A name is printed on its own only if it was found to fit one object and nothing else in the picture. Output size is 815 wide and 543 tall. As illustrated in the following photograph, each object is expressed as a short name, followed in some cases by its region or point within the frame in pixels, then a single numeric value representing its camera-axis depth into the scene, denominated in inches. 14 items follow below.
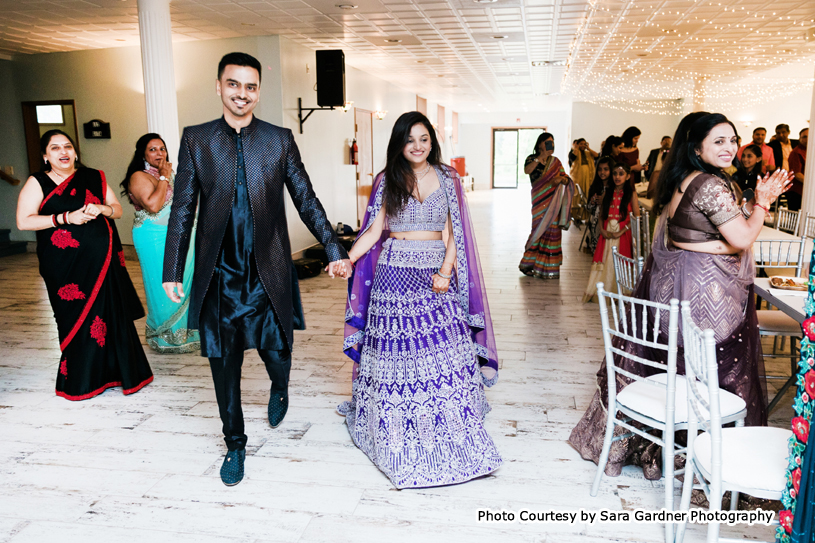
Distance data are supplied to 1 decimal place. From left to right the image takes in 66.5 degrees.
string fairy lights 268.4
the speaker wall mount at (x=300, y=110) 331.3
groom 95.0
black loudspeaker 310.2
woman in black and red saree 135.3
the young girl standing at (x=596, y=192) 223.9
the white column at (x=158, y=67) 219.0
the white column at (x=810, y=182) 238.6
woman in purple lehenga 102.0
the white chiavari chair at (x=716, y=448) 65.0
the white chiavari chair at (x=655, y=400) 80.8
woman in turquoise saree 163.5
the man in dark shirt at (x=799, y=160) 339.2
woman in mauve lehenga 95.6
